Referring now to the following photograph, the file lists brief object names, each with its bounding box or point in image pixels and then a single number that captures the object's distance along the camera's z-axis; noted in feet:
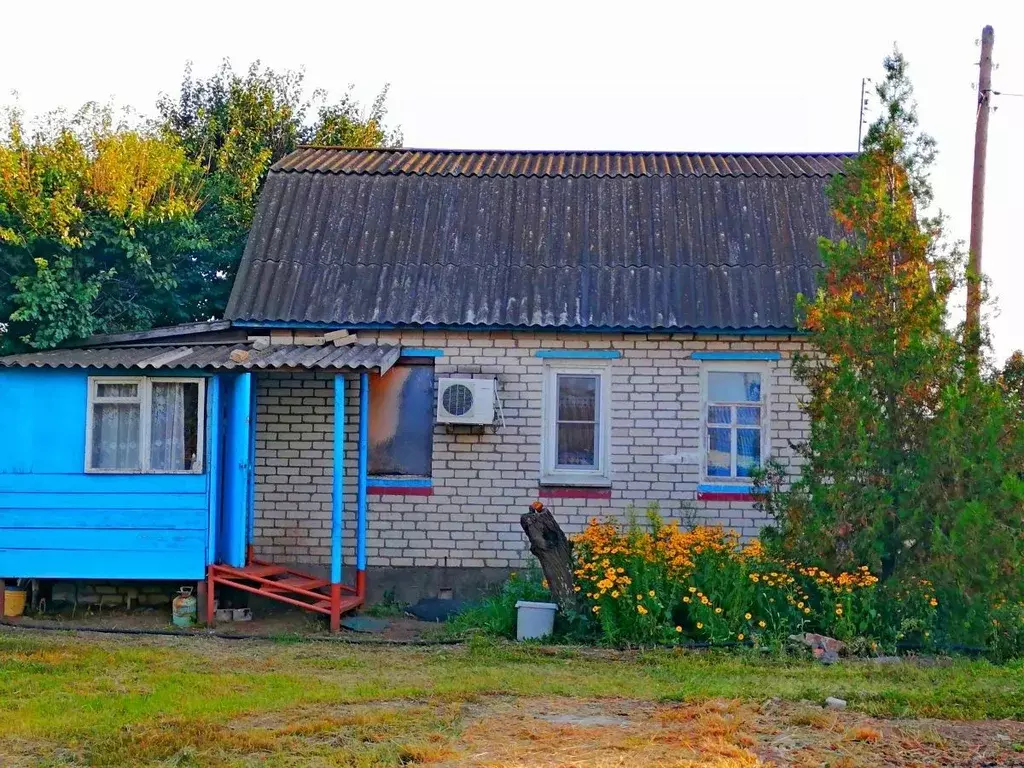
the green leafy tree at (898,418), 32.55
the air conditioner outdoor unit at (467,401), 41.22
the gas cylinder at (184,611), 38.88
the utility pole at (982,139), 51.93
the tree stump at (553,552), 35.12
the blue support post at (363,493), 40.45
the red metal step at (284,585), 38.86
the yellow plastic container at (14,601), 39.60
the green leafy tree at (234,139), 51.55
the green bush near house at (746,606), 33.14
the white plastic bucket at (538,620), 35.17
